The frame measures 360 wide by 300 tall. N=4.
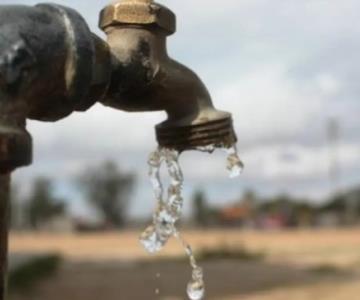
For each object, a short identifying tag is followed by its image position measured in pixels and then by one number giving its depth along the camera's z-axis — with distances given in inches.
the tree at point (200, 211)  1392.8
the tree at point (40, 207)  1340.6
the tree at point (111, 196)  1361.1
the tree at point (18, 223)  1156.9
